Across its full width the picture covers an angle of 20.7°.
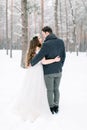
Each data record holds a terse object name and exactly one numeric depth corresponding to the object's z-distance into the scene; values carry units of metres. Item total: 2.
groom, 5.84
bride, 5.91
